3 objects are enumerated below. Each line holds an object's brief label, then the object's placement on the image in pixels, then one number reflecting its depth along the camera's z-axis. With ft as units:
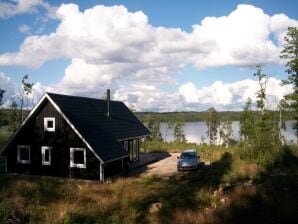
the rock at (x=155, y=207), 51.06
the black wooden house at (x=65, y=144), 82.02
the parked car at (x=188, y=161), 95.45
